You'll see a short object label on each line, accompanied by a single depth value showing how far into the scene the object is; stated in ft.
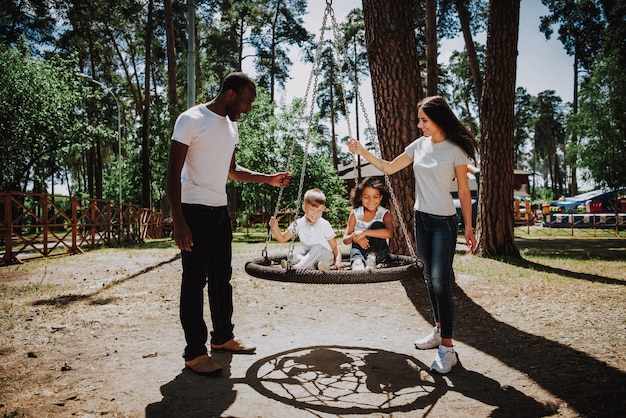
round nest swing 10.54
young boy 14.52
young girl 14.34
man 9.98
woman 10.81
